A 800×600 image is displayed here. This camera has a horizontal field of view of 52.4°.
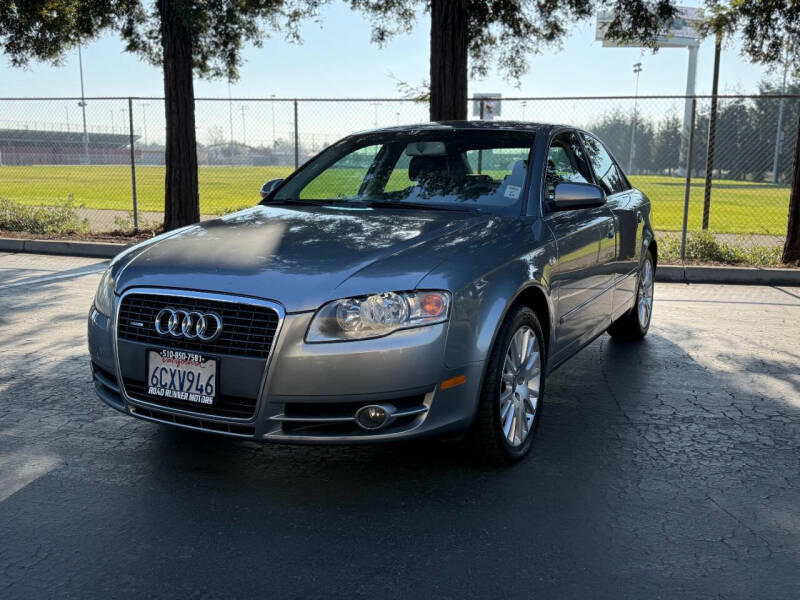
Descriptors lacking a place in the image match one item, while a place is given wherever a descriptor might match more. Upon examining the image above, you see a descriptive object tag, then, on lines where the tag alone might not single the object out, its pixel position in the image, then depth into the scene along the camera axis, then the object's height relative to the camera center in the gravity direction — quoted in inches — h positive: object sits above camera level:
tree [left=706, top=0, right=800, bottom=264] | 409.4 +64.3
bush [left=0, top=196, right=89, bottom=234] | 524.1 -43.1
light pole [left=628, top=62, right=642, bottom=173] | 2878.9 +318.1
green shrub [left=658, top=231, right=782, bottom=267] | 424.8 -50.0
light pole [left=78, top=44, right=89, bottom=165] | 956.9 +6.1
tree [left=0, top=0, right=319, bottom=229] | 464.1 +70.4
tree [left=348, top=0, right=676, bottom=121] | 386.3 +65.4
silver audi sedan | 126.4 -26.3
